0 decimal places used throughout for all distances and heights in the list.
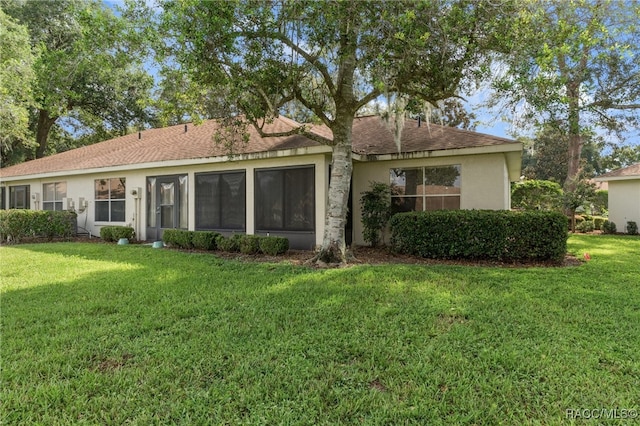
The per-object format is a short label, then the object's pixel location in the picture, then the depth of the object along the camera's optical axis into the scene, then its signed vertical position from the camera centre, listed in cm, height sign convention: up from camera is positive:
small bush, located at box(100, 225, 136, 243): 1114 -75
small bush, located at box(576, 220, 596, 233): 1727 -90
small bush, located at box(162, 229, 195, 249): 957 -80
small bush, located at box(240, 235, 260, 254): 843 -86
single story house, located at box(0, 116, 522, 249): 886 +90
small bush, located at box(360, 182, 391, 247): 923 -3
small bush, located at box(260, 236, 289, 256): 815 -85
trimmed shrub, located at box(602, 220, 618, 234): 1609 -89
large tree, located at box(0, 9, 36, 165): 1144 +446
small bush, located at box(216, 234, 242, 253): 870 -85
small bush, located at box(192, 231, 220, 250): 913 -80
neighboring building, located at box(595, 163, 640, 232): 1565 +61
